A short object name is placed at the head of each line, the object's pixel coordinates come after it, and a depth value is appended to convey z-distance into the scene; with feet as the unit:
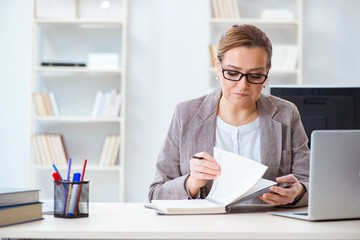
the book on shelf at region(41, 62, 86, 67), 12.67
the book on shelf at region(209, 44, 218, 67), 12.51
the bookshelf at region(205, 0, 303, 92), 12.47
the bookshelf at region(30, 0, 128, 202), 13.23
